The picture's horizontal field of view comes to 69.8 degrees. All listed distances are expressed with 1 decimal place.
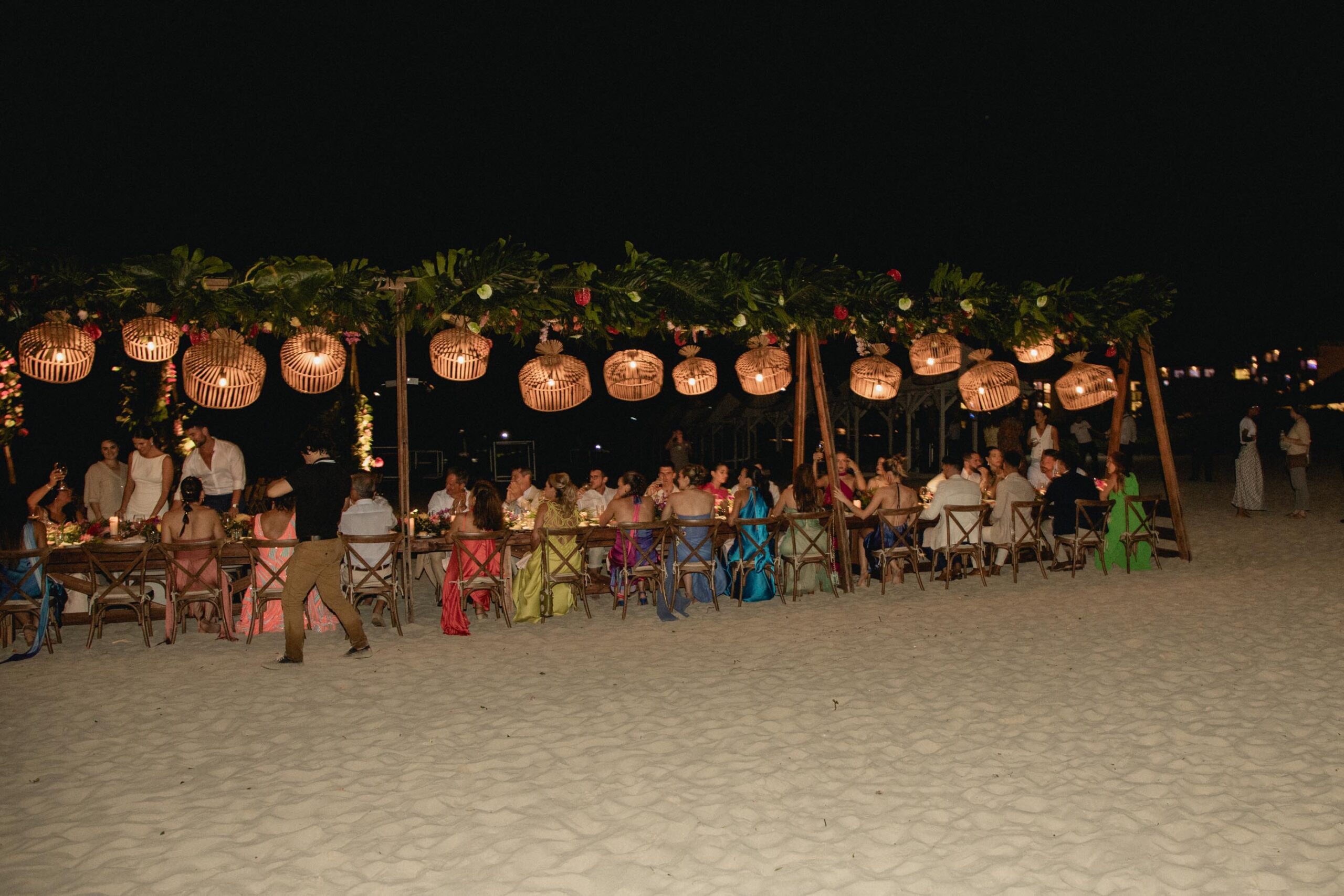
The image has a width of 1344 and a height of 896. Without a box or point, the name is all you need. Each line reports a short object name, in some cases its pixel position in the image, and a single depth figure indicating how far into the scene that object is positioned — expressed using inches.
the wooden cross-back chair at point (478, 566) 298.2
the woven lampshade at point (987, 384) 359.6
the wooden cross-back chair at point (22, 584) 264.5
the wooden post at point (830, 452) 352.5
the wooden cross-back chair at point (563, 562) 308.2
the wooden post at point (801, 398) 366.6
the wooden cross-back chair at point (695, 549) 322.0
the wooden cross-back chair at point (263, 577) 280.5
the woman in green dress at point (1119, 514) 374.9
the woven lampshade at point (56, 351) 284.2
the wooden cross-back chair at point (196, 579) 281.4
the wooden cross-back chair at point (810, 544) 339.9
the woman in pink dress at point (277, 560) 289.4
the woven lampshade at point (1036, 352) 380.2
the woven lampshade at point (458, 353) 299.3
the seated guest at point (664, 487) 391.5
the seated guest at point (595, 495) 380.8
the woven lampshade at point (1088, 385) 378.3
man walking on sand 249.0
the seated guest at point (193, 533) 283.9
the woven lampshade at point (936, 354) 363.6
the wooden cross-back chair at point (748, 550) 334.3
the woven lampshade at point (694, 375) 363.9
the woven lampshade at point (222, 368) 289.7
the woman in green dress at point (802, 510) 339.6
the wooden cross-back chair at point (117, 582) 278.2
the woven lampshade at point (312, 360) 297.9
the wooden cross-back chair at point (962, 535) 354.3
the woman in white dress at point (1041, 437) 474.6
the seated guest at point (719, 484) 366.9
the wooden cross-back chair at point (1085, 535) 366.0
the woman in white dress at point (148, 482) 351.6
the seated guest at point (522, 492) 367.2
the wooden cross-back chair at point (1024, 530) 361.4
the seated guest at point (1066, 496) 373.1
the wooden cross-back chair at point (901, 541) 347.3
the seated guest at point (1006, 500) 366.3
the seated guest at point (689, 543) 322.0
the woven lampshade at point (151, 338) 286.4
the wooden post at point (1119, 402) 424.2
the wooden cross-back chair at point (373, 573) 287.9
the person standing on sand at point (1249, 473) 528.4
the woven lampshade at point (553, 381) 309.3
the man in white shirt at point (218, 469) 352.2
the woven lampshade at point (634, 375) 322.3
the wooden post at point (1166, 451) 398.6
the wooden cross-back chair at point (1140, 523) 371.9
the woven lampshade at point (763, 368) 364.5
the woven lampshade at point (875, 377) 358.3
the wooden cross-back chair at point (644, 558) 313.7
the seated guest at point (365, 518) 296.4
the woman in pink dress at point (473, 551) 295.0
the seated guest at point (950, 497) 359.9
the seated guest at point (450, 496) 351.6
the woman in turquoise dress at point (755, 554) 337.7
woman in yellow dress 308.5
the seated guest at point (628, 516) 322.7
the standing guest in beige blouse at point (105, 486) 369.1
